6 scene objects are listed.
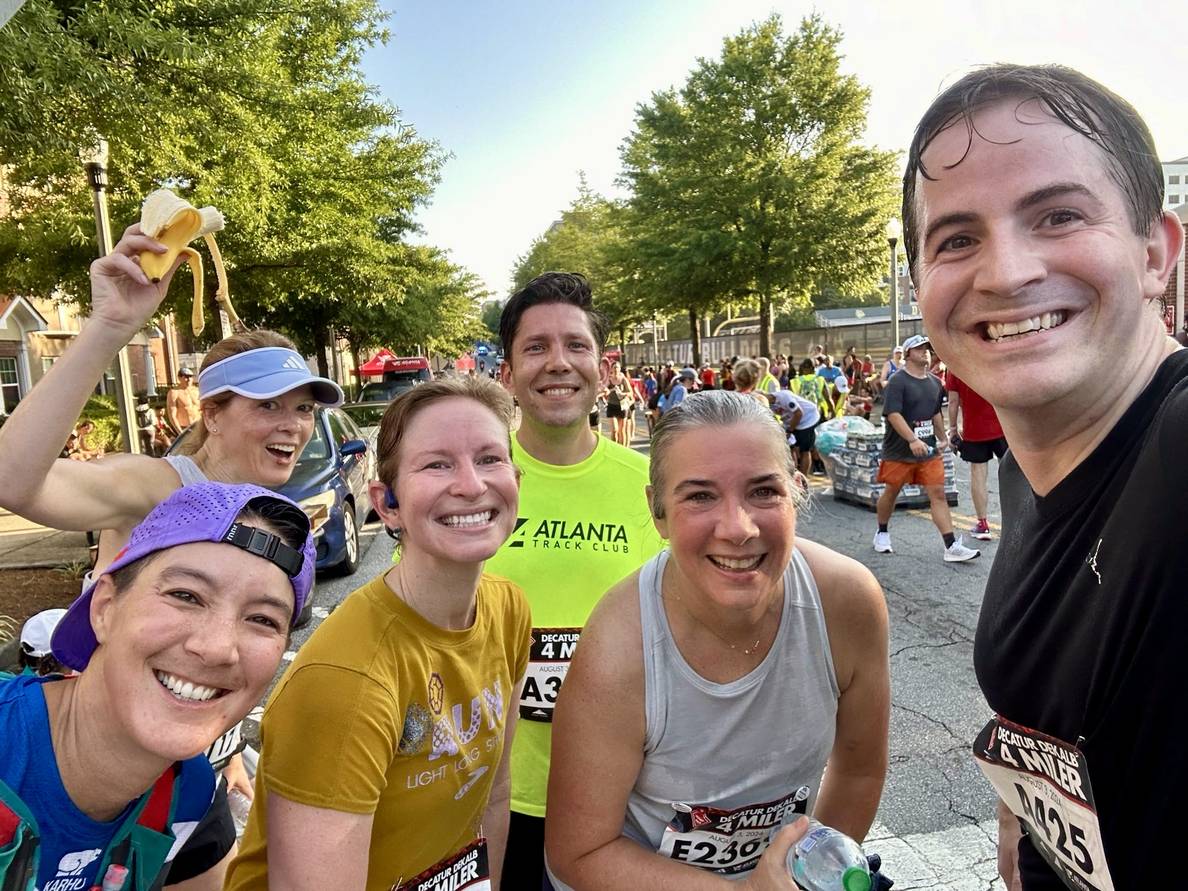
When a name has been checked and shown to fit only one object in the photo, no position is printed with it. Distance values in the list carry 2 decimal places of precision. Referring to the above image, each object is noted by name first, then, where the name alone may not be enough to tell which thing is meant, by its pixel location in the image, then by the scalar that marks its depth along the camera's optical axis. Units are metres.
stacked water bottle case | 8.94
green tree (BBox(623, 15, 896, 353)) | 22.62
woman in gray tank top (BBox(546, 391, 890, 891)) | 1.51
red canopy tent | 33.16
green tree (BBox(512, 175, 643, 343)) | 27.06
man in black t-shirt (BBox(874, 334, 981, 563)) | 6.66
